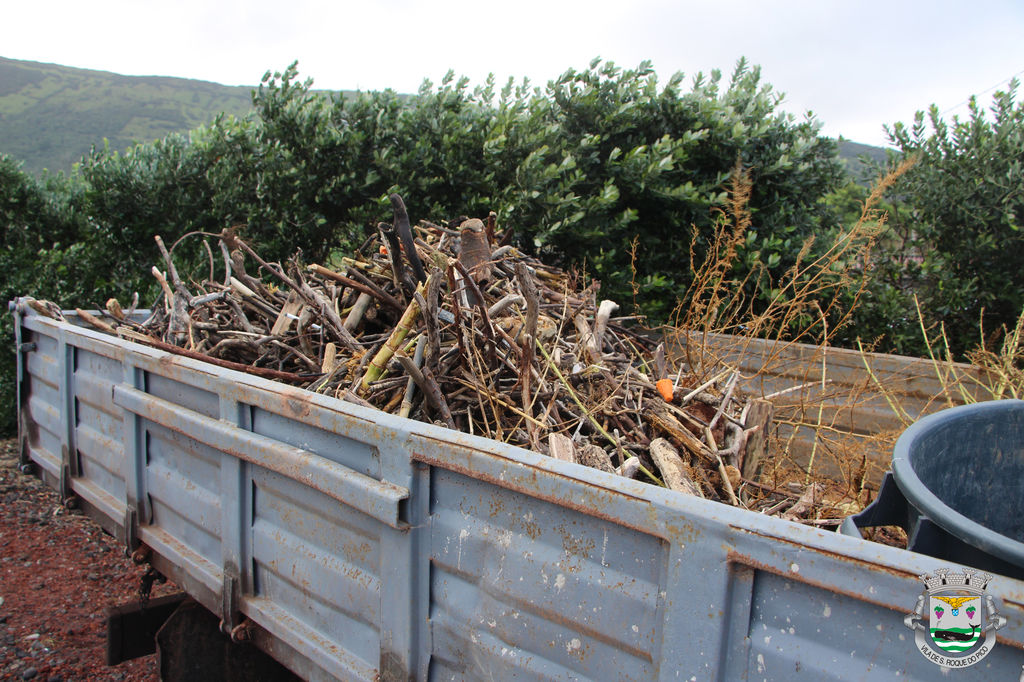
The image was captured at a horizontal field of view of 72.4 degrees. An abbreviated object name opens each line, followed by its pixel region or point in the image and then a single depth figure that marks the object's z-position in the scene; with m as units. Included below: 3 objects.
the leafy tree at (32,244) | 6.69
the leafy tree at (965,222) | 5.63
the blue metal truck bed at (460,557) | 1.18
